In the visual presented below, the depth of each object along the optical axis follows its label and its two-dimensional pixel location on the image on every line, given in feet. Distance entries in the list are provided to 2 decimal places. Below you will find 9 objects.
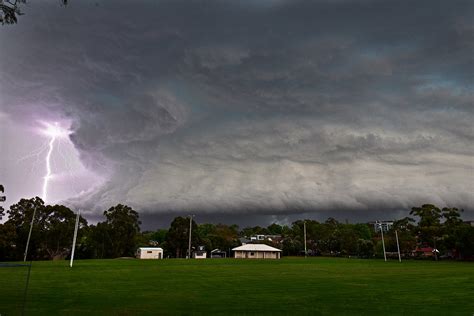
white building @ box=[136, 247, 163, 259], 306.08
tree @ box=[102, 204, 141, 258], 325.42
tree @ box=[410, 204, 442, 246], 294.25
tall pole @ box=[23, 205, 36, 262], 255.58
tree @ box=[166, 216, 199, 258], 347.77
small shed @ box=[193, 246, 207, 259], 353.10
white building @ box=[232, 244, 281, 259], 336.70
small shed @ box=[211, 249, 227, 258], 394.11
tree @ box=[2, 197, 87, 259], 275.39
